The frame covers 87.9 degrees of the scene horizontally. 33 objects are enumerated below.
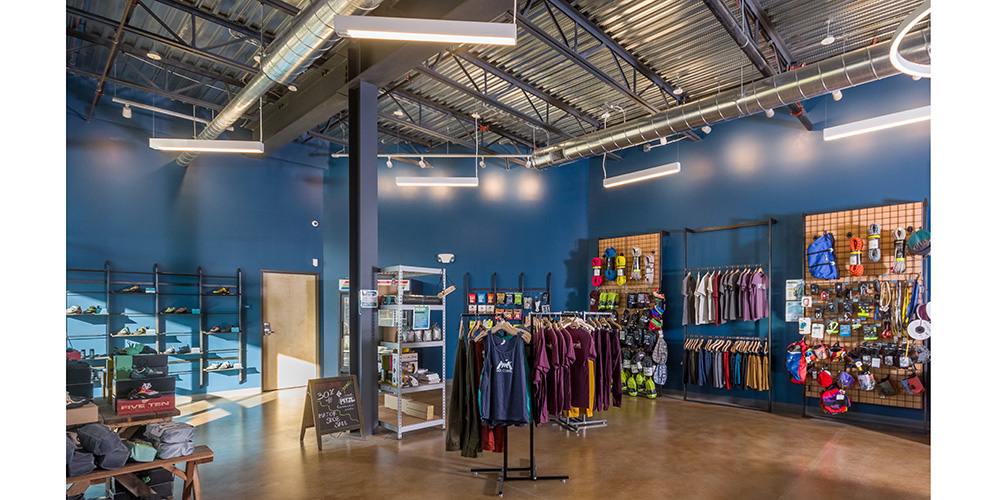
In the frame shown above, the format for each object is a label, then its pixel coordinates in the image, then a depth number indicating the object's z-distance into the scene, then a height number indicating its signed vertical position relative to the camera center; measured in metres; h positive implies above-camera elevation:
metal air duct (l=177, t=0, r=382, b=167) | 4.41 +2.01
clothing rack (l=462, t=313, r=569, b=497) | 4.45 -1.94
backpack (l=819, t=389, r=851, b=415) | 6.89 -2.02
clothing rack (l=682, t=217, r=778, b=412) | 7.70 -0.26
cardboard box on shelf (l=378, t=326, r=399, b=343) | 6.21 -0.98
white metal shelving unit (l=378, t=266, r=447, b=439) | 6.04 -1.32
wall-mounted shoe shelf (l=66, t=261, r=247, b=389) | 7.76 -1.02
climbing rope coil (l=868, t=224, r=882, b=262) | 6.86 +0.10
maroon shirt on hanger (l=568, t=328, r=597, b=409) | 4.92 -1.11
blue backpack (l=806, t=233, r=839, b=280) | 7.22 -0.12
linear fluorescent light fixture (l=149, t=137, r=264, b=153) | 6.27 +1.31
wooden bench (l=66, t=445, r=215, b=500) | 3.16 -1.44
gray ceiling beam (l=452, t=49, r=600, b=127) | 6.79 +2.44
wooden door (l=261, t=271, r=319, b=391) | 9.71 -1.46
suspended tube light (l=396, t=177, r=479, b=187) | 8.05 +1.11
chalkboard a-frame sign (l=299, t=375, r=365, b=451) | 5.70 -1.73
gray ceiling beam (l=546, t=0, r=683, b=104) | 5.68 +2.57
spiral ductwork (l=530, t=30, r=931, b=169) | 5.49 +1.90
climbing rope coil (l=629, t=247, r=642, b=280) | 9.37 -0.20
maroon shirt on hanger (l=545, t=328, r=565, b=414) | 4.60 -1.09
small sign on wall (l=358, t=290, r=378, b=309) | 6.26 -0.56
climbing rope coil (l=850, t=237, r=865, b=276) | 7.02 -0.07
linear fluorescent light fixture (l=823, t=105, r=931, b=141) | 5.37 +1.39
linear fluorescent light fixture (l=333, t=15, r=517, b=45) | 3.68 +1.60
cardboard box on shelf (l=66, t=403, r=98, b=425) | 3.48 -1.09
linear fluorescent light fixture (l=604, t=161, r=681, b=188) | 7.43 +1.14
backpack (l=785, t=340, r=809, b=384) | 7.31 -1.58
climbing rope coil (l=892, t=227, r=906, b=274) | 6.63 -0.02
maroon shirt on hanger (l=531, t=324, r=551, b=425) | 4.46 -1.08
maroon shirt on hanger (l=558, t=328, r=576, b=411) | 4.68 -1.03
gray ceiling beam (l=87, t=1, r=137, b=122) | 5.30 +2.43
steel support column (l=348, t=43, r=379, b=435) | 6.23 +0.34
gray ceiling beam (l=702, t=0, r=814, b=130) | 5.27 +2.35
